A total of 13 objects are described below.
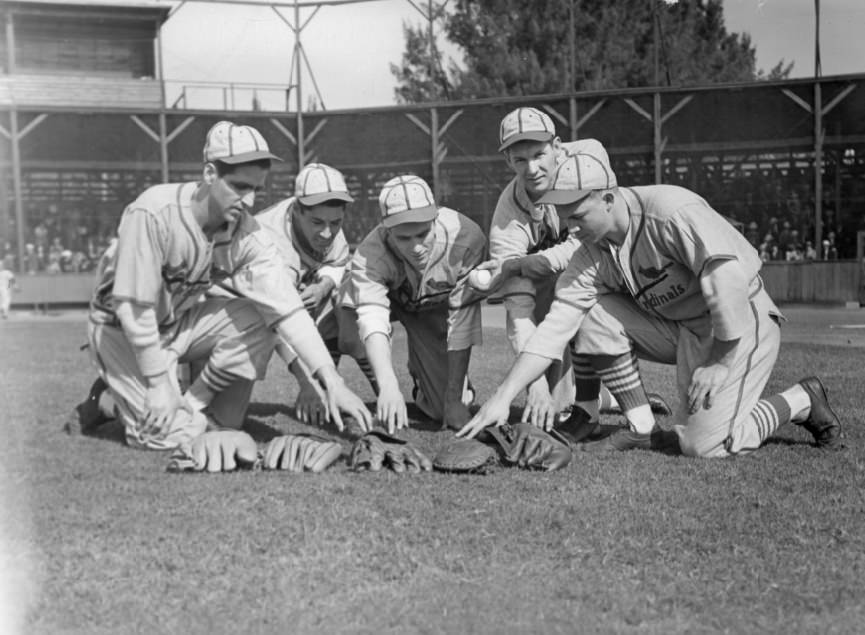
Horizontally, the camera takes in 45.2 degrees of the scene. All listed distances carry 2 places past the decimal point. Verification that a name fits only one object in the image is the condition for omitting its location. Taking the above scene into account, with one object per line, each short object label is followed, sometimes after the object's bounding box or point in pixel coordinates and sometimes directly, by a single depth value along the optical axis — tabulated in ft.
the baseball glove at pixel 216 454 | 16.06
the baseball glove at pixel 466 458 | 15.78
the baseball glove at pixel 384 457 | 16.12
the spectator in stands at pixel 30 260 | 81.61
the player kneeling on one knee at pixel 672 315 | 16.26
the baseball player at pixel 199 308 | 17.02
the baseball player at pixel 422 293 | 19.08
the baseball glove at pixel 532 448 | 16.15
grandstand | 68.64
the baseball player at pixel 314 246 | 21.12
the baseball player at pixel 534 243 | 19.80
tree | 82.48
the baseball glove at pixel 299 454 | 16.24
